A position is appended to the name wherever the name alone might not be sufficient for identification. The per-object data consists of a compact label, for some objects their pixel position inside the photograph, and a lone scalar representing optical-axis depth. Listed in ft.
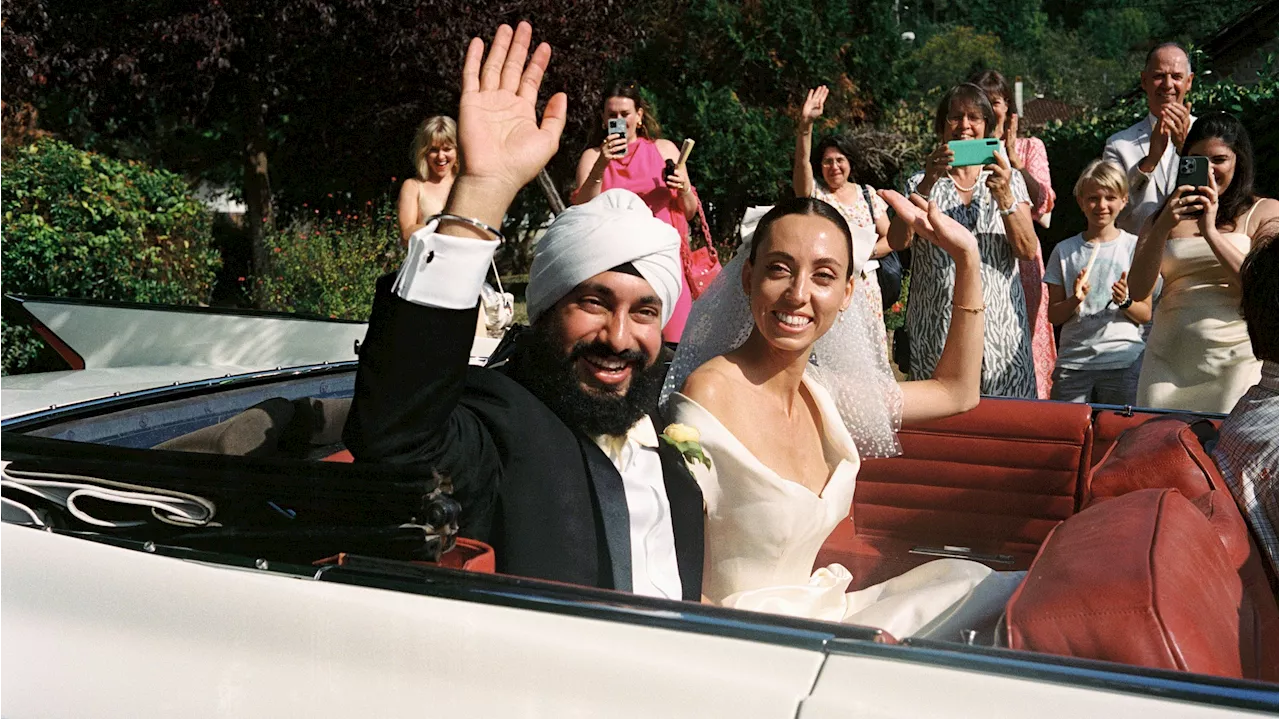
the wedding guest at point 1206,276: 12.92
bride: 7.97
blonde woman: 17.68
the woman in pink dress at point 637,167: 17.02
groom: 5.81
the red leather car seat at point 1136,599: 5.23
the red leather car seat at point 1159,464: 8.36
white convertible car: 4.83
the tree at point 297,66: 33.42
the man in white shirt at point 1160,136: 16.05
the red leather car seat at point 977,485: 10.40
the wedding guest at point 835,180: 16.35
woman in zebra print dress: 14.44
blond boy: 15.43
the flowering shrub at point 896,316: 37.04
